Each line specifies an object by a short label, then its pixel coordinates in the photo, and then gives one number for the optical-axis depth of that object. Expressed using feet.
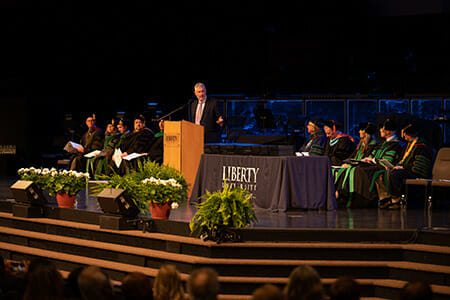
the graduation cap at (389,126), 58.06
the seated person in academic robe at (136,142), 69.81
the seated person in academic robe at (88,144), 75.82
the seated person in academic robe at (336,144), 61.62
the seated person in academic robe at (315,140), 60.67
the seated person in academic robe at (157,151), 69.29
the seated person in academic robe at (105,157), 73.31
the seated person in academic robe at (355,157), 55.55
